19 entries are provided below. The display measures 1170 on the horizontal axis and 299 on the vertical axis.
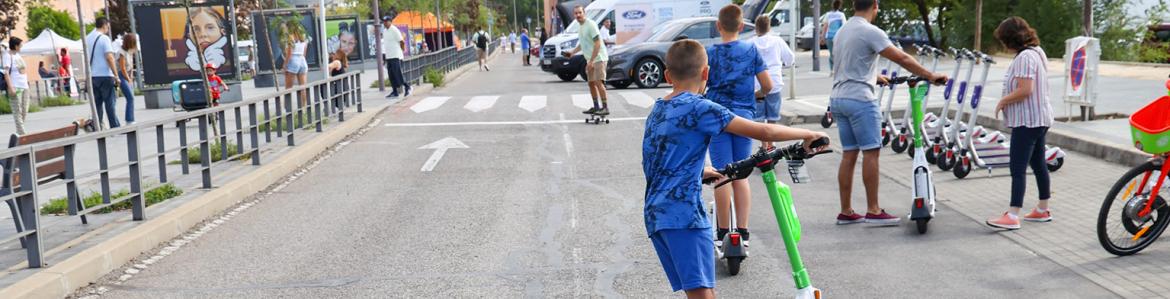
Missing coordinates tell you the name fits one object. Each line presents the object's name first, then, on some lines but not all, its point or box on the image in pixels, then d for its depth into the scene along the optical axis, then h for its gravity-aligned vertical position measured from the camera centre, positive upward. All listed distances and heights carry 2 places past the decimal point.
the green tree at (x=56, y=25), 52.21 +0.04
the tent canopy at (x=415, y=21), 56.22 -0.53
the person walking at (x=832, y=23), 24.70 -0.65
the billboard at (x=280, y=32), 24.27 -0.42
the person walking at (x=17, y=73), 18.20 -0.74
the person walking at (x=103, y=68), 16.20 -0.63
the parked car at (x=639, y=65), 23.92 -1.33
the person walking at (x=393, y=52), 22.38 -0.79
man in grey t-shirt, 7.29 -0.61
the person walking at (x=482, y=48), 39.12 -1.42
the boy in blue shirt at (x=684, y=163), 4.07 -0.59
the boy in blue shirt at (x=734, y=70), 6.84 -0.44
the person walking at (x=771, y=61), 10.09 -0.65
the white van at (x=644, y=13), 36.19 -0.40
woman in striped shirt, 7.29 -0.77
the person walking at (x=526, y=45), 44.66 -1.53
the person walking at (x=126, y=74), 17.36 -0.81
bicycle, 6.38 -1.27
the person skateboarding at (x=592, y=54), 15.57 -0.69
